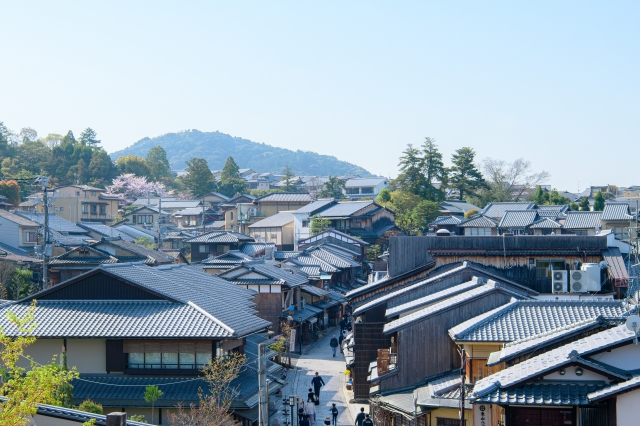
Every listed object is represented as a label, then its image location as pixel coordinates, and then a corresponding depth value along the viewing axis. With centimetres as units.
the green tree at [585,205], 8322
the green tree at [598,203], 7919
